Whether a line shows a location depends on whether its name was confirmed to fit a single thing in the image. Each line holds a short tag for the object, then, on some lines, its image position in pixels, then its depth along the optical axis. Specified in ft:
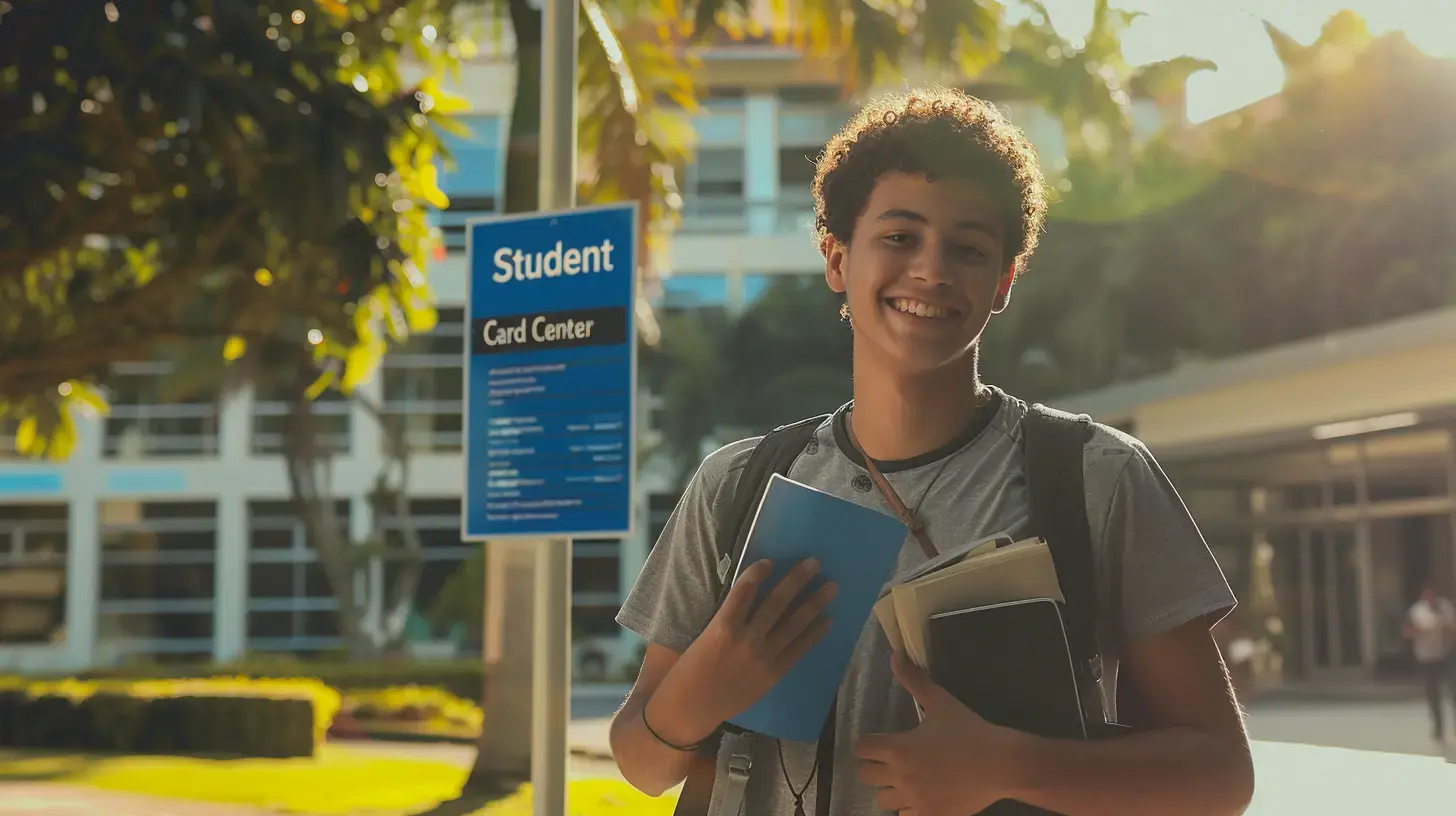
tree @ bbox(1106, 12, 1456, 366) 98.27
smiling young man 6.21
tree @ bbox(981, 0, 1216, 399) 107.76
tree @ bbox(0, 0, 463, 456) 28.71
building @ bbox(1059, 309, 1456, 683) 71.10
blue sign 16.17
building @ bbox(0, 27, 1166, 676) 125.08
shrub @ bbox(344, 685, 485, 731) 76.74
